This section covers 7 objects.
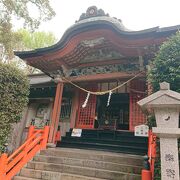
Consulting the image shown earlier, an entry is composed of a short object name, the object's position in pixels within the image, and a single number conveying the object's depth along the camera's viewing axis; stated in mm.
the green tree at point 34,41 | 24144
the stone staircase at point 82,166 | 5383
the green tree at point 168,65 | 4176
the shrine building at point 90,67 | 7406
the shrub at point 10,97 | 6090
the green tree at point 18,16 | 10422
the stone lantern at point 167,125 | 3387
